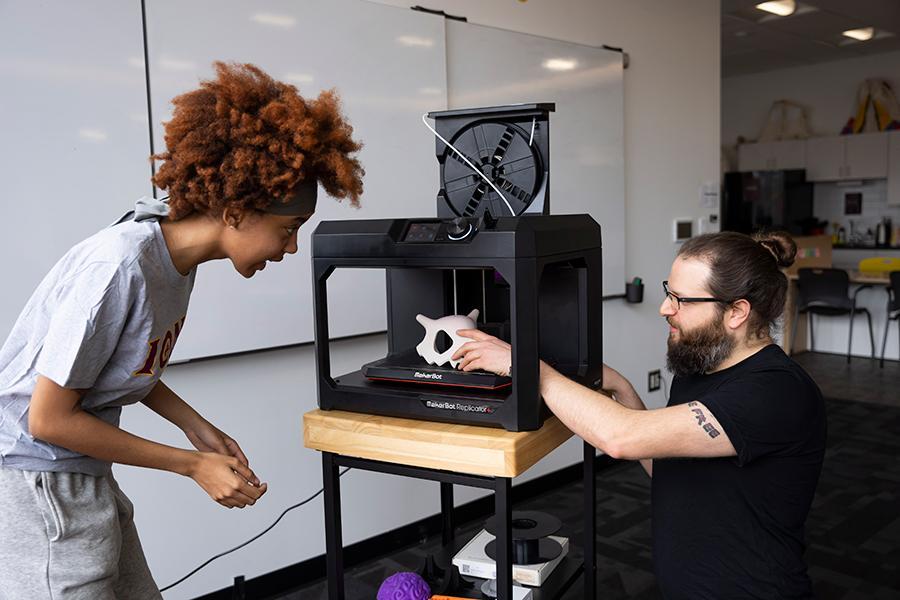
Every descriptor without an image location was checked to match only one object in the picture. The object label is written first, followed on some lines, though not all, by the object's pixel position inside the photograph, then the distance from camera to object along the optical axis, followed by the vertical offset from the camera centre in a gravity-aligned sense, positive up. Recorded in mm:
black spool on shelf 1637 -679
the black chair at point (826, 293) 5762 -531
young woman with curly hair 1097 -95
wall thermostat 3963 -17
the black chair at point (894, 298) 5523 -563
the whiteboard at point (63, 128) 1912 +297
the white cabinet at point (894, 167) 6602 +465
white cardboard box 1576 -697
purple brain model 1468 -682
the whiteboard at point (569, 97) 2930 +551
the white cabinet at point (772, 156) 7227 +660
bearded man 1304 -350
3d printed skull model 1360 -182
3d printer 1192 -80
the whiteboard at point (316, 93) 2191 +462
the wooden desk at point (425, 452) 1187 -358
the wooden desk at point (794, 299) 5765 -616
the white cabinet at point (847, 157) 6707 +585
